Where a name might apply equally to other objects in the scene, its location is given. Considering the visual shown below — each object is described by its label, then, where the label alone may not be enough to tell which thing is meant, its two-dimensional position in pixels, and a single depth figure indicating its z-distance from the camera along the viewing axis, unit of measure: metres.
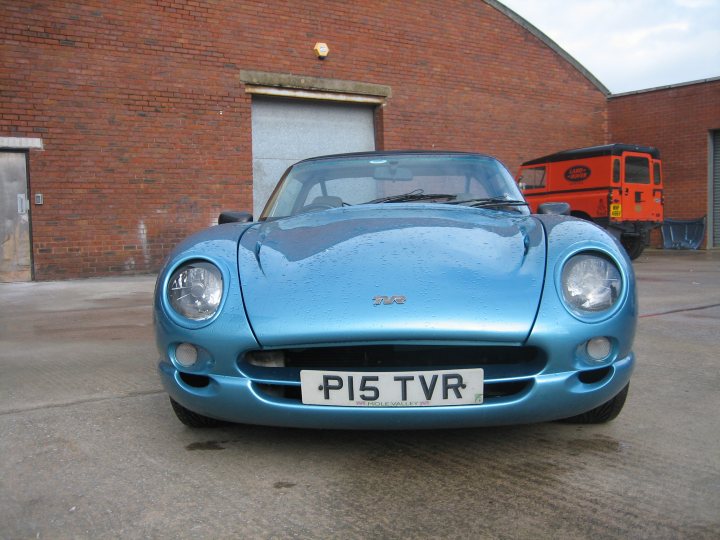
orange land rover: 11.04
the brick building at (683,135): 15.00
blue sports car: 1.83
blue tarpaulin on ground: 15.20
